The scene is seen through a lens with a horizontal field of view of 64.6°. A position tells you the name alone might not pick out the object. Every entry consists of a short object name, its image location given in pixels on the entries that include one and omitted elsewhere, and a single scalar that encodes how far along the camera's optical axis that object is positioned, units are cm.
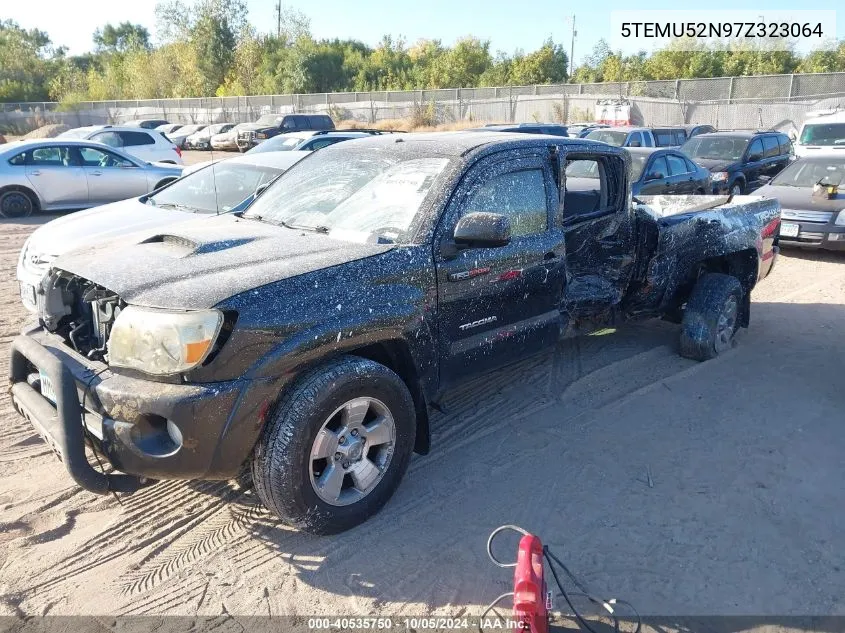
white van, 1477
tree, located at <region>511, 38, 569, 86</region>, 5186
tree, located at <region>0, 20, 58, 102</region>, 5925
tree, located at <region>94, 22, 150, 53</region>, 9944
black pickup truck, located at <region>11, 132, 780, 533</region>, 287
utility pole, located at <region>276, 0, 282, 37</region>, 6644
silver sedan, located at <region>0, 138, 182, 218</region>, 1209
